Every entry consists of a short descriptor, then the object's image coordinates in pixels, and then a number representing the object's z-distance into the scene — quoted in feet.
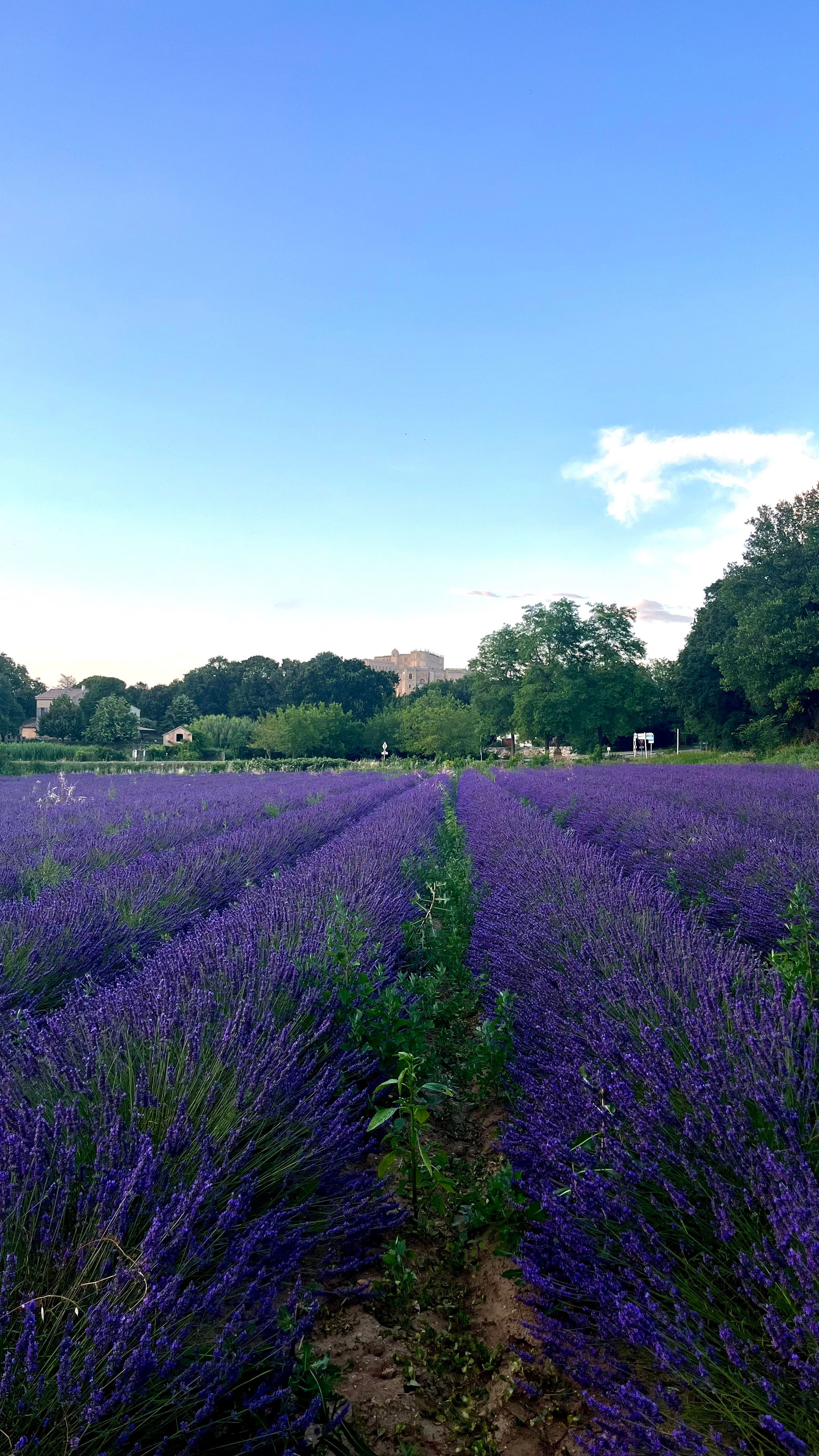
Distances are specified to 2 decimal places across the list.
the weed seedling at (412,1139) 6.18
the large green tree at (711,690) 121.49
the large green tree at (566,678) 129.49
